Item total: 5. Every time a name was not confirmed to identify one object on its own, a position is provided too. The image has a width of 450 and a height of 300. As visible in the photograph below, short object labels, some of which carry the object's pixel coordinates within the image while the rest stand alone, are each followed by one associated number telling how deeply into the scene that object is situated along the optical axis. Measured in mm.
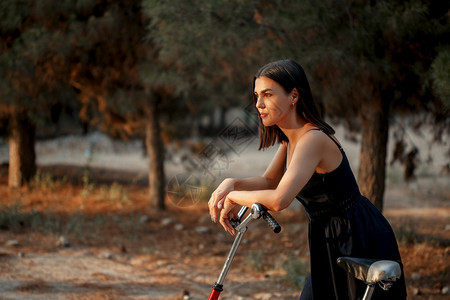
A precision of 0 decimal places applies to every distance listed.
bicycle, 2336
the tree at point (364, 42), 4844
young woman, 2490
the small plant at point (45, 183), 11148
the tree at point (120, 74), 7988
